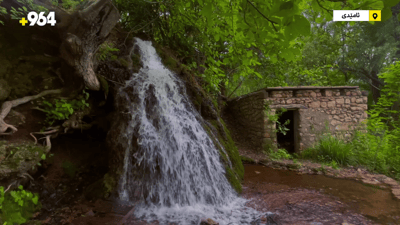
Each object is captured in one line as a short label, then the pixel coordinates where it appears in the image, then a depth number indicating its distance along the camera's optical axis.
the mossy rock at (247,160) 5.52
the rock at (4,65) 2.82
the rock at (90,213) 2.43
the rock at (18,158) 2.24
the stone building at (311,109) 6.36
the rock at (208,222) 2.36
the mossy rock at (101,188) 2.78
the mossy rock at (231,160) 3.48
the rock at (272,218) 2.39
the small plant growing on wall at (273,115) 6.37
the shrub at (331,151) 5.23
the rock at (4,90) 2.62
